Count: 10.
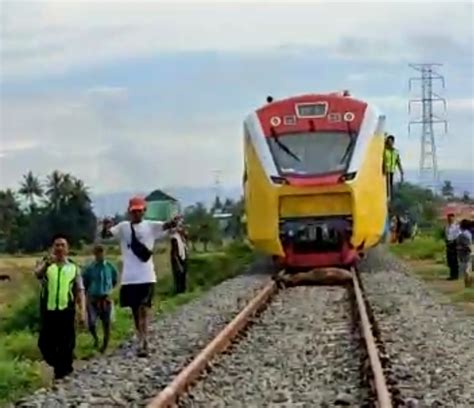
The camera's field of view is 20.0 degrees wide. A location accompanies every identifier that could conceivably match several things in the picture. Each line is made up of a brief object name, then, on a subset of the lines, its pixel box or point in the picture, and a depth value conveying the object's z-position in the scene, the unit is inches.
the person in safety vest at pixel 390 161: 1112.0
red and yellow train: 991.0
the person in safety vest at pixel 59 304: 526.6
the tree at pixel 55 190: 3759.8
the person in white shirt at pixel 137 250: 560.1
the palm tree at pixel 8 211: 3585.1
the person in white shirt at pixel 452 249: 1079.0
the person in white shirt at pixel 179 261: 1054.4
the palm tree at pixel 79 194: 3614.7
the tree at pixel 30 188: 4473.7
